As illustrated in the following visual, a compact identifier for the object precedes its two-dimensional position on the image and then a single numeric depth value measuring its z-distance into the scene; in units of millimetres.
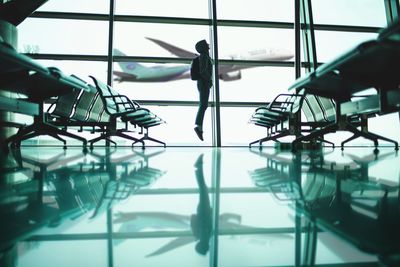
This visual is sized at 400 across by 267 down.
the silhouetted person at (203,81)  4012
